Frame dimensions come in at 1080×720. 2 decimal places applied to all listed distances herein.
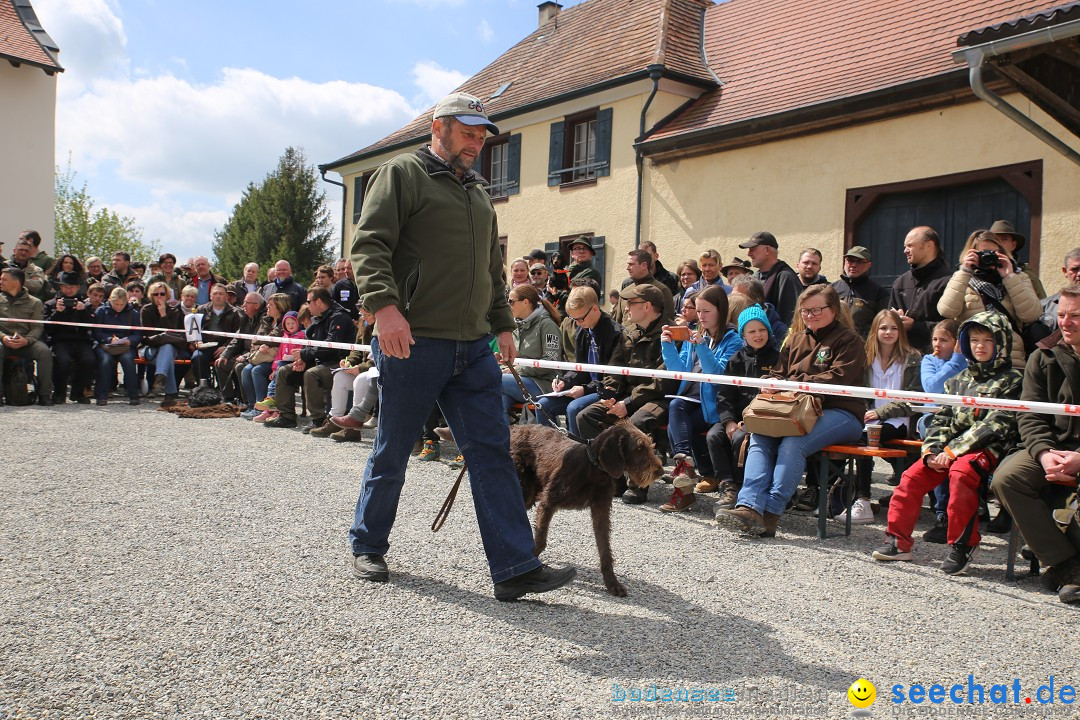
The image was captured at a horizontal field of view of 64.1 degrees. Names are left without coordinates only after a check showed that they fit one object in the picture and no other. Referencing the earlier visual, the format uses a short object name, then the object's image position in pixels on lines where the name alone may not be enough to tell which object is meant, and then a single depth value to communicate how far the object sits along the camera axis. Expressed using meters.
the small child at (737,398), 6.63
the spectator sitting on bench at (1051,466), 4.74
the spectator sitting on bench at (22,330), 12.41
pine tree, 58.09
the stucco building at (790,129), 12.19
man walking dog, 4.19
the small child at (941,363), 6.40
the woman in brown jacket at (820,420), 5.94
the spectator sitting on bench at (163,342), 13.62
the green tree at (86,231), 51.66
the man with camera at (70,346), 13.03
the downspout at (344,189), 28.78
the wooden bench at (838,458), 5.92
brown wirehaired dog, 4.49
